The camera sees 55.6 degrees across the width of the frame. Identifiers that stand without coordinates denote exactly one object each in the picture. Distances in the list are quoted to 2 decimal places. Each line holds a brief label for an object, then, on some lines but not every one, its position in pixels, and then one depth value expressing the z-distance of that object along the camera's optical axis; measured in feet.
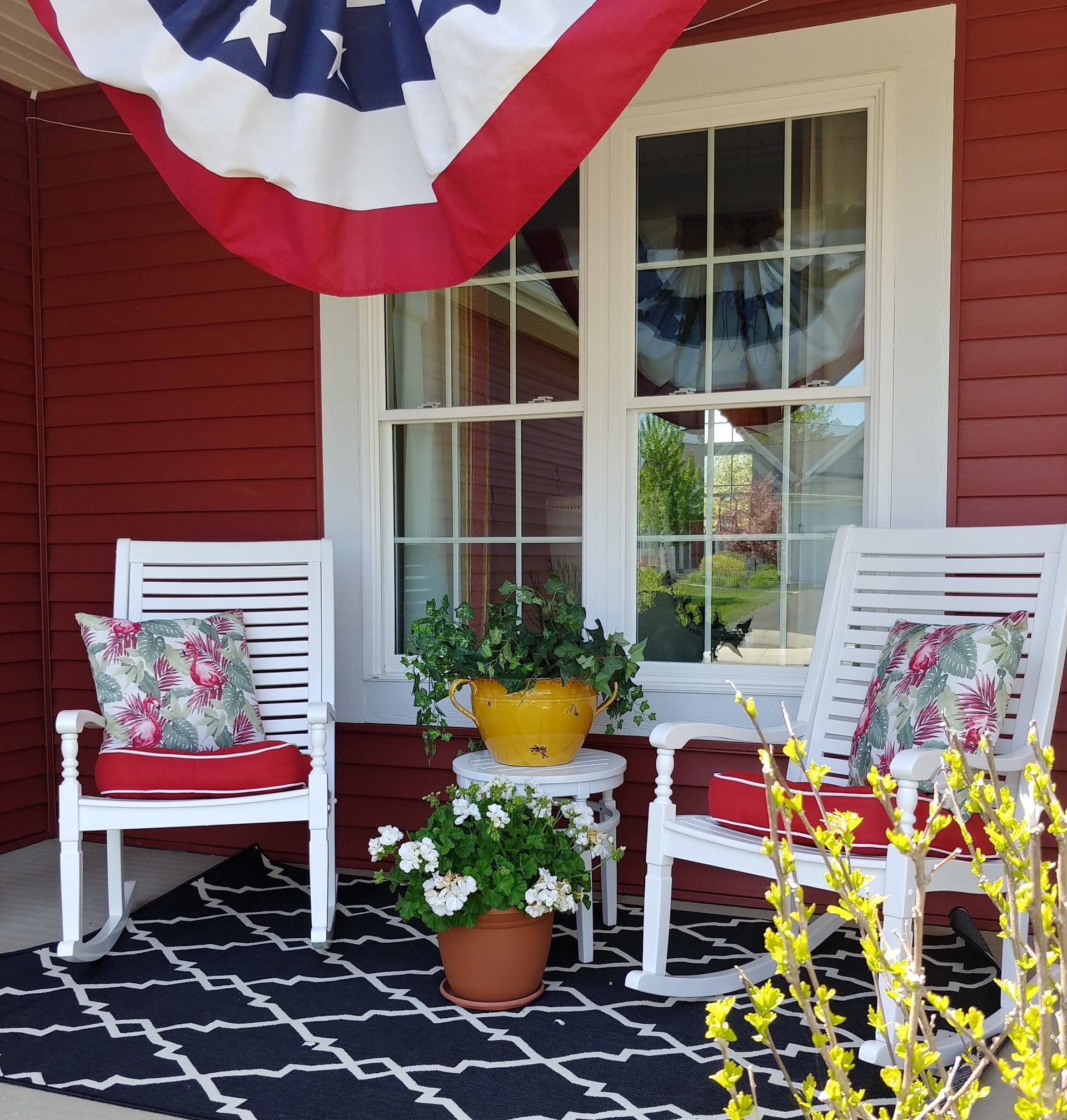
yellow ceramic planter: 8.87
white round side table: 8.70
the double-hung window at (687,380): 9.60
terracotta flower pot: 7.74
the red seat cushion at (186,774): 8.74
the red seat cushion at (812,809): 6.91
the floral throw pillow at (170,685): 9.66
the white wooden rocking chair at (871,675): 6.96
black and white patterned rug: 6.61
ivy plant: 8.87
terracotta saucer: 7.84
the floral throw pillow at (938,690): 7.55
